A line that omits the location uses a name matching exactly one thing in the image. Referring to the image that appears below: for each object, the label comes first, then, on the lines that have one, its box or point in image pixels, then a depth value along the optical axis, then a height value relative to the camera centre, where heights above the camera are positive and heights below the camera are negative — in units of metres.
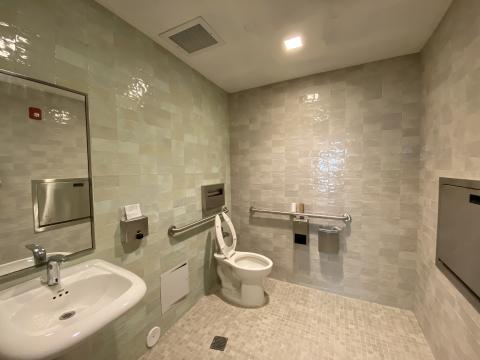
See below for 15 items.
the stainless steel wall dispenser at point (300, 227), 2.24 -0.66
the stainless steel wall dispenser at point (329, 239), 2.06 -0.74
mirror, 0.92 +0.00
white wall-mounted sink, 0.65 -0.61
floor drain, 1.56 -1.44
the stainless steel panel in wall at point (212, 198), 2.19 -0.32
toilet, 1.96 -1.07
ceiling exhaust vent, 1.43 +1.10
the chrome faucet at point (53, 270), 0.99 -0.51
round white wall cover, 1.54 -1.36
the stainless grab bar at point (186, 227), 1.75 -0.54
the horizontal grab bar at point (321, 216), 2.06 -0.50
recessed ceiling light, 1.61 +1.12
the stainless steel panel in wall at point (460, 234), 1.05 -0.39
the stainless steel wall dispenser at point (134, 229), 1.35 -0.42
